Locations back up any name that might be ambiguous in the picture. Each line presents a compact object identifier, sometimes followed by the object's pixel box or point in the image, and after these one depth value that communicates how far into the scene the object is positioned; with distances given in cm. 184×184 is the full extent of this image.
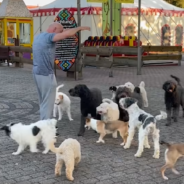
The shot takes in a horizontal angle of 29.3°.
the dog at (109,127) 598
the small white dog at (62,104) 728
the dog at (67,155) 448
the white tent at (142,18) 2252
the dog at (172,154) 454
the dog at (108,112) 623
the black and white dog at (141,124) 530
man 571
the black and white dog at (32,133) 548
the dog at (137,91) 763
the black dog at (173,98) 696
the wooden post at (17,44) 1859
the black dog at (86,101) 634
